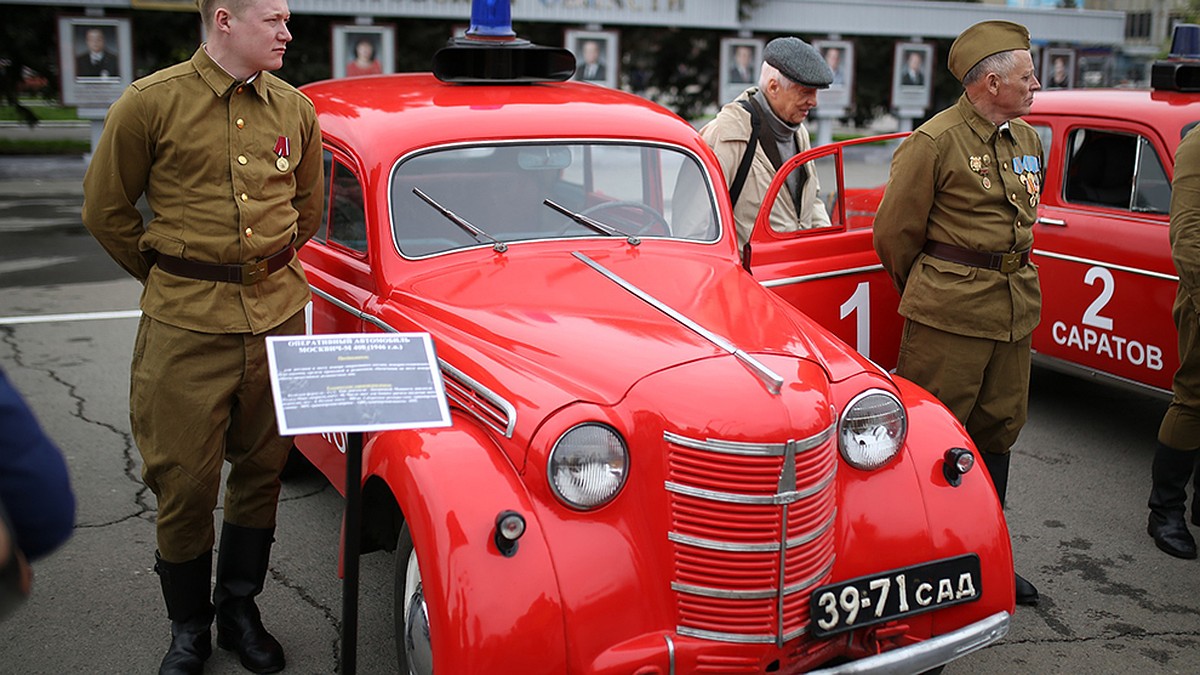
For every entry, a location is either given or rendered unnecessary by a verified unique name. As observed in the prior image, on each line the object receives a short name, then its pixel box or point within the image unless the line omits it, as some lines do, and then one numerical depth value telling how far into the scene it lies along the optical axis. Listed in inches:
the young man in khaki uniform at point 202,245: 128.4
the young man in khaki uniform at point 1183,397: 167.9
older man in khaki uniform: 157.5
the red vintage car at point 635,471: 109.4
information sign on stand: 108.7
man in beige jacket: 193.2
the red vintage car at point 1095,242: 189.0
